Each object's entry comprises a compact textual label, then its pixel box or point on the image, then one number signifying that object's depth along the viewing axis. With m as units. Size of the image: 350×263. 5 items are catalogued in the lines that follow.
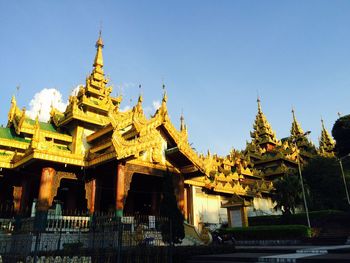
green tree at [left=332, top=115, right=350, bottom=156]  37.78
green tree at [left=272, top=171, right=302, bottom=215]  31.10
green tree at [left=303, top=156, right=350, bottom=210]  38.19
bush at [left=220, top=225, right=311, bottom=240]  22.47
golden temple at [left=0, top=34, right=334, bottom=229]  18.20
